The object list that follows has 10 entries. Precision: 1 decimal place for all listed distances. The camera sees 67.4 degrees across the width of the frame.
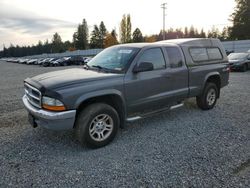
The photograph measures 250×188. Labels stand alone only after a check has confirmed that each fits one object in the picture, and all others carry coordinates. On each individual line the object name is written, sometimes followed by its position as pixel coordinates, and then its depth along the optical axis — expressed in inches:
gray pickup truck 121.5
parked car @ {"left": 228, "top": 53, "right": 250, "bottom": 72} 528.4
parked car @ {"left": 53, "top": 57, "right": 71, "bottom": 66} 1155.6
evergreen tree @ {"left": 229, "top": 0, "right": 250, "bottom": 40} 1699.2
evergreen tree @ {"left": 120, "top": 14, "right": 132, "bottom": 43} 2266.7
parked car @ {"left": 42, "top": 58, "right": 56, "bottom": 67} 1213.1
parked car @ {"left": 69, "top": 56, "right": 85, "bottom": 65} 1175.8
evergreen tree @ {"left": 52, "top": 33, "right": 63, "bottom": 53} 3370.1
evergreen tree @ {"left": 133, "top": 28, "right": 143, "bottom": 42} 2365.4
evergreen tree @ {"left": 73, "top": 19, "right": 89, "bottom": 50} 2973.3
